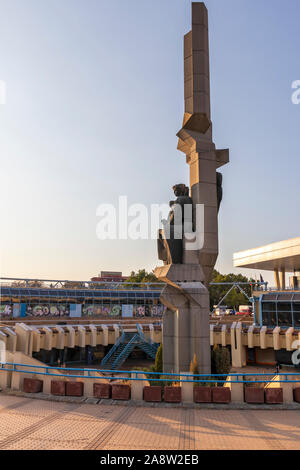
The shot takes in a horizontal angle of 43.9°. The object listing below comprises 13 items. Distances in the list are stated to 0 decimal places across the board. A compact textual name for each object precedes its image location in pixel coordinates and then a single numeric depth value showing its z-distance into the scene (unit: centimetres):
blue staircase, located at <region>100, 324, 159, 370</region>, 3644
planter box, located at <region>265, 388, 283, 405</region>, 1336
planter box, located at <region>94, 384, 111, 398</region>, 1392
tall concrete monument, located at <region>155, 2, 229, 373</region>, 1964
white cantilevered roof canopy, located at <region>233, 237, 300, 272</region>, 5702
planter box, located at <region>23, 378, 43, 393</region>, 1479
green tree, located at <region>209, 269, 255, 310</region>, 8788
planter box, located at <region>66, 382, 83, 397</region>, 1419
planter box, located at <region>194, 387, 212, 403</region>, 1336
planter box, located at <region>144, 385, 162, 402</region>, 1354
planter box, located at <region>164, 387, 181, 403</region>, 1346
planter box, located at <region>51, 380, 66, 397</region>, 1433
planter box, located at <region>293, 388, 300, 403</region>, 1344
